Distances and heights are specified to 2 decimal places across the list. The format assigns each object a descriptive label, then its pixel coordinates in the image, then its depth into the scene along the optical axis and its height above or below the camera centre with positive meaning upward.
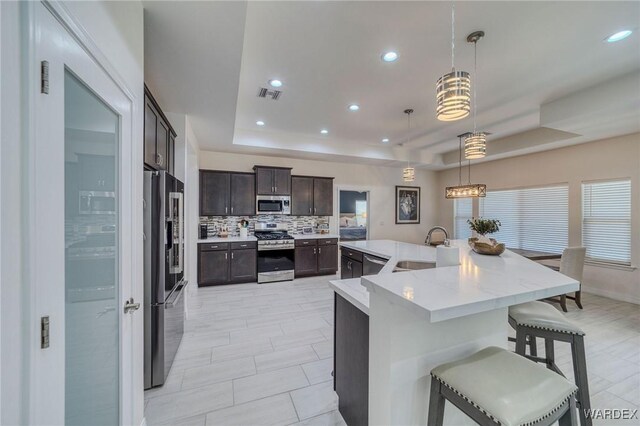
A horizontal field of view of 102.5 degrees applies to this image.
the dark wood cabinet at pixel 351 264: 3.88 -0.82
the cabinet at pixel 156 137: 2.16 +0.74
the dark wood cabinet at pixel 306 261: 5.55 -1.05
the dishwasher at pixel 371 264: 3.30 -0.69
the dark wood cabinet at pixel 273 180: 5.45 +0.70
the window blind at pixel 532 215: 5.03 -0.06
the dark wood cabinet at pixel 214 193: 5.11 +0.40
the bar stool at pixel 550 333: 1.60 -0.82
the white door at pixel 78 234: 0.80 -0.09
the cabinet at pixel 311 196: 5.88 +0.39
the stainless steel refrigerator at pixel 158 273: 2.02 -0.51
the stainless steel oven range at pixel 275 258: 5.19 -0.94
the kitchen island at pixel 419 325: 1.06 -0.60
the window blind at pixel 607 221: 4.21 -0.14
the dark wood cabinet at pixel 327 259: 5.76 -1.04
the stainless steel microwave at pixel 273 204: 5.60 +0.19
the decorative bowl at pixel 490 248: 2.37 -0.34
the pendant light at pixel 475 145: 2.84 +0.76
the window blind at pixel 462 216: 6.94 -0.10
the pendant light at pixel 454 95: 1.58 +0.73
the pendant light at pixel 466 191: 3.92 +0.34
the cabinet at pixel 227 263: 4.81 -0.97
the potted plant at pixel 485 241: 2.38 -0.28
